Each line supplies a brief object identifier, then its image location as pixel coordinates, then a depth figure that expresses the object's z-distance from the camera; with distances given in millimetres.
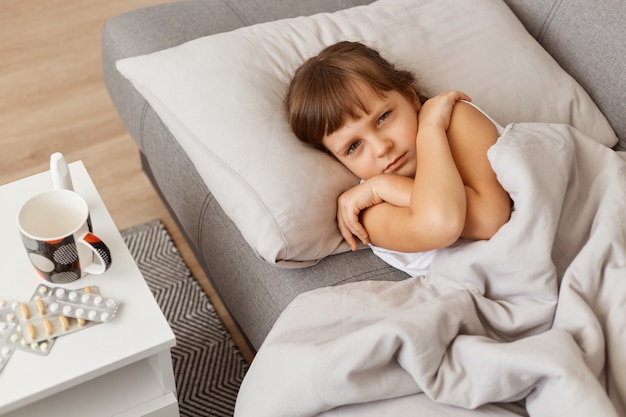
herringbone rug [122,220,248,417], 1593
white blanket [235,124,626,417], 999
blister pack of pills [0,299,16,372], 1064
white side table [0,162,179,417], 1052
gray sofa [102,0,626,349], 1301
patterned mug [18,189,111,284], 1098
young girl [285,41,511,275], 1190
